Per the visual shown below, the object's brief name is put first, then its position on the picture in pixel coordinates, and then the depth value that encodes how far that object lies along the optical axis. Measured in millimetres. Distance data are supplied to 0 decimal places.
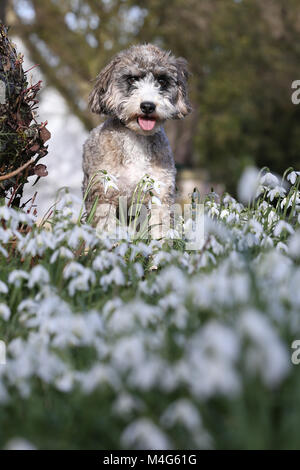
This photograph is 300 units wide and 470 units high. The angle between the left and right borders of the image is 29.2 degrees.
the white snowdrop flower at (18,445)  1889
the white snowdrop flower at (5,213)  3488
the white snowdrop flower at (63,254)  3369
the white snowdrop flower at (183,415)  1882
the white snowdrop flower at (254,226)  3795
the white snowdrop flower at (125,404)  1985
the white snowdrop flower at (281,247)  3791
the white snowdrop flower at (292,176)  4446
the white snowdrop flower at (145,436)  1841
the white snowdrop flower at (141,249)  3815
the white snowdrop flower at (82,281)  3100
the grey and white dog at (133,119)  5117
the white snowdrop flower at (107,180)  4199
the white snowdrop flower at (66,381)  2242
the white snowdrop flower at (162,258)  3645
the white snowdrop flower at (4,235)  3432
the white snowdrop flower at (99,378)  2082
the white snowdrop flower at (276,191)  4723
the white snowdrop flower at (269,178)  4500
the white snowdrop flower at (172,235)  4398
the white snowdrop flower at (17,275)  3156
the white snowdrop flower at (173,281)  2766
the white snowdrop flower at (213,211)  4855
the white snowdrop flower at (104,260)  3415
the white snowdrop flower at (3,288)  3236
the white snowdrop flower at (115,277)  3186
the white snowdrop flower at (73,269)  3162
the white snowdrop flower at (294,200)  4601
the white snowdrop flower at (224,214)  4992
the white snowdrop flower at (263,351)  1690
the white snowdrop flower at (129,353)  2016
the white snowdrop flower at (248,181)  2557
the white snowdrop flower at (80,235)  3373
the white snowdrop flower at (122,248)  3529
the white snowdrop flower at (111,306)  2806
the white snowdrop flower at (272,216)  4620
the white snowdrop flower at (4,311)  2926
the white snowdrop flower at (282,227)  3639
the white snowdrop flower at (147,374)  1943
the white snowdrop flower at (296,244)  2611
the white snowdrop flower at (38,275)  3016
